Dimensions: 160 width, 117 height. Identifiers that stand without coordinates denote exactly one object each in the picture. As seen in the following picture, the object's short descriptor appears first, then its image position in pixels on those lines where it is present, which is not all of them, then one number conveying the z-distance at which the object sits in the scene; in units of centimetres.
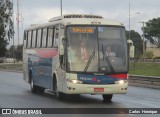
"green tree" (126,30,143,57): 16866
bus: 1812
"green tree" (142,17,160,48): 15031
